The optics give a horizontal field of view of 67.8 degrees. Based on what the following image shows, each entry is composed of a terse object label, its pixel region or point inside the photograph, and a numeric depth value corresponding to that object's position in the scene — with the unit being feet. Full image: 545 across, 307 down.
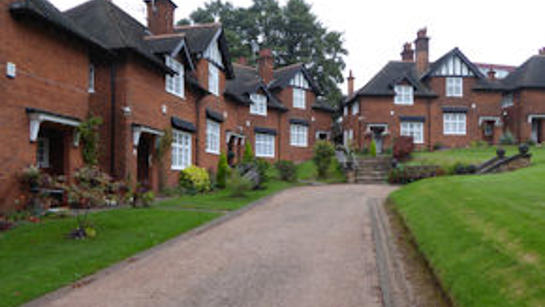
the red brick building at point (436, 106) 112.98
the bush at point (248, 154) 83.33
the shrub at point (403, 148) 91.30
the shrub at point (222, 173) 67.49
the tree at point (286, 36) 157.17
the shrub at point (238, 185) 54.60
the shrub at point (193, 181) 62.49
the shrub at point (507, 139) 108.27
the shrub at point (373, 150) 102.99
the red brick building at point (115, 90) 37.91
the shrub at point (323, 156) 80.59
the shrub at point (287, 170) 77.51
